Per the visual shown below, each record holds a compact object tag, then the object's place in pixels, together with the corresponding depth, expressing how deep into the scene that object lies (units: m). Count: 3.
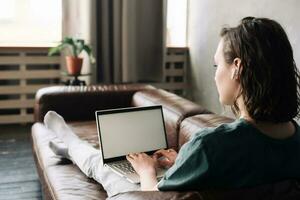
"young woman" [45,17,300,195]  1.03
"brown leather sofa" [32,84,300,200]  1.04
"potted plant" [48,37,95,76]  3.78
